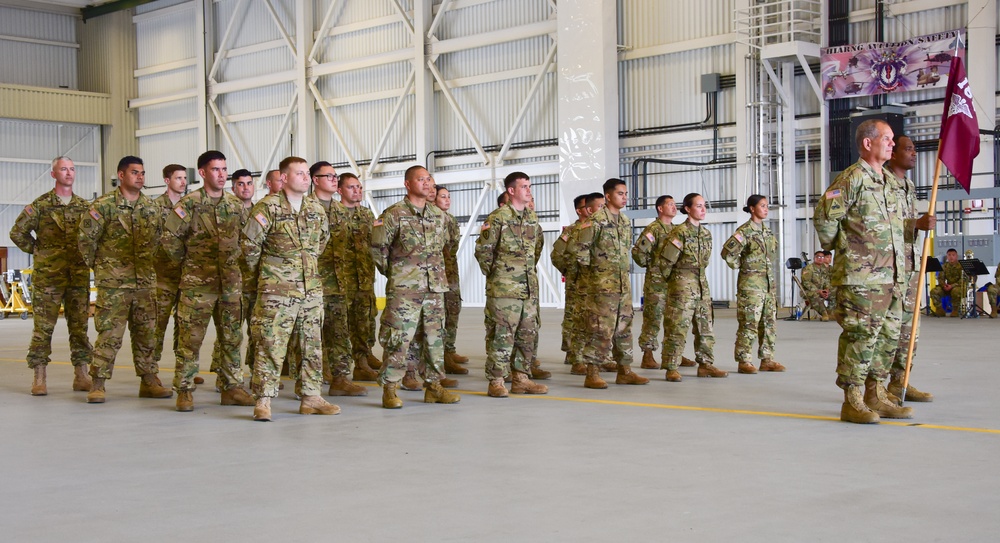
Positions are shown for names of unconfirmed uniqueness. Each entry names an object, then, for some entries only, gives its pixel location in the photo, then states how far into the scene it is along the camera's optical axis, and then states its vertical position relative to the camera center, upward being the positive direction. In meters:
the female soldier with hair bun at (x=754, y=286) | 10.58 -0.27
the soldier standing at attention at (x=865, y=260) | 6.94 -0.01
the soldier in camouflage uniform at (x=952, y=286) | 20.53 -0.57
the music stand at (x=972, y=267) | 20.03 -0.21
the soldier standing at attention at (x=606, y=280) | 9.16 -0.16
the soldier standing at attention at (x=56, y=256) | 9.16 +0.12
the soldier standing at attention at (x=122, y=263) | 8.74 +0.04
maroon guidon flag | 8.07 +1.00
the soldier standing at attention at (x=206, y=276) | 8.20 -0.07
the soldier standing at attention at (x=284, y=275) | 7.44 -0.07
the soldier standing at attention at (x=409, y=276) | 7.95 -0.09
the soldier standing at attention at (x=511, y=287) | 8.68 -0.20
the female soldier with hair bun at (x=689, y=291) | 10.17 -0.30
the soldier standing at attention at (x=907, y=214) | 7.38 +0.30
